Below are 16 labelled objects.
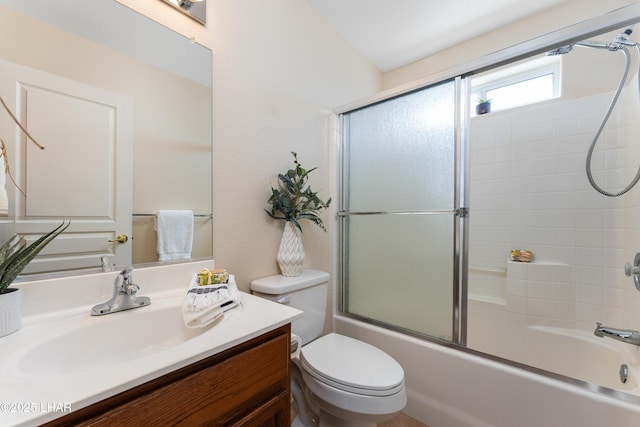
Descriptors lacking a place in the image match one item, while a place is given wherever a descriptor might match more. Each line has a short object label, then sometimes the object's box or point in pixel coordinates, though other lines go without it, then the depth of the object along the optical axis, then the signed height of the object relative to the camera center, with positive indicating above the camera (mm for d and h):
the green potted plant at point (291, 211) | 1383 +9
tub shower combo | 1331 -75
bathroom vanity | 437 -320
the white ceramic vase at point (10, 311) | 619 -242
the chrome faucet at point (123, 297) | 791 -264
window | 1883 +1009
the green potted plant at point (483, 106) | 2091 +858
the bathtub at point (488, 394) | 991 -769
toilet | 977 -634
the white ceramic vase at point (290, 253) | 1377 -211
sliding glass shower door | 1396 +6
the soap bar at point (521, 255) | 1857 -285
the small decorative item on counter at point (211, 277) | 938 -235
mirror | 775 +438
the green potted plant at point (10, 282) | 624 -174
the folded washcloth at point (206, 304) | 752 -270
